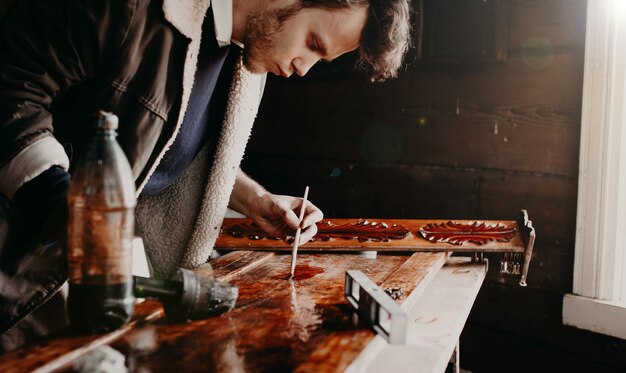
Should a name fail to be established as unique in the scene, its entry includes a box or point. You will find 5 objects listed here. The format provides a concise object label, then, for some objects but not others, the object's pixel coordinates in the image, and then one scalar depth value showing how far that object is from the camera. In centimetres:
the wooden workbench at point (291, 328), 117
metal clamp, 124
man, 152
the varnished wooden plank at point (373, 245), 217
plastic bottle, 120
